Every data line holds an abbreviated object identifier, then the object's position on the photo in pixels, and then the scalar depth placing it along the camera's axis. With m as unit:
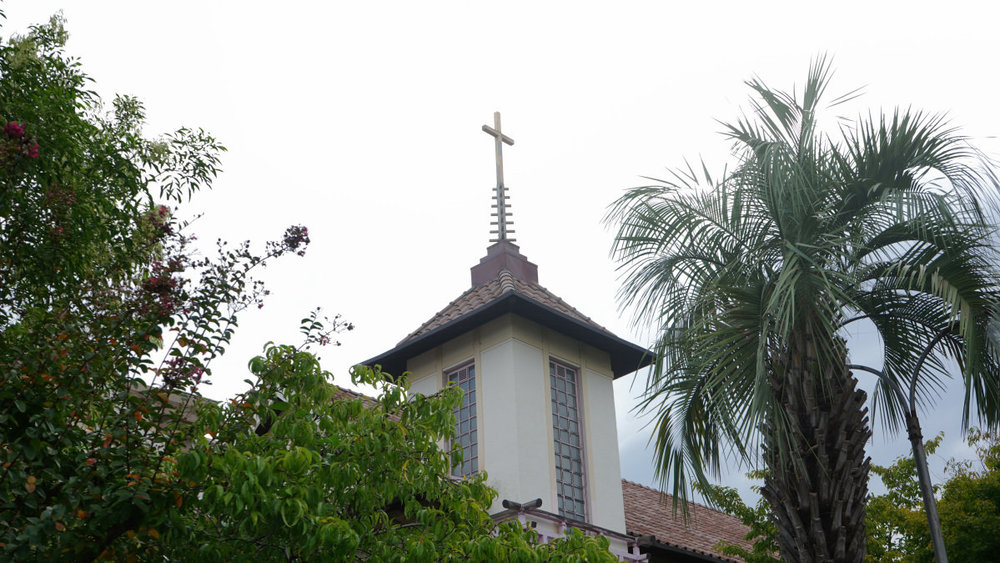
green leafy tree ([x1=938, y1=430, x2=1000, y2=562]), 15.31
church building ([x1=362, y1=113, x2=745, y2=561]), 15.87
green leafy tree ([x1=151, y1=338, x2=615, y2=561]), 7.50
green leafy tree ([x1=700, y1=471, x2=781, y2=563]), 16.59
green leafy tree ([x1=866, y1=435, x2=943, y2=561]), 16.94
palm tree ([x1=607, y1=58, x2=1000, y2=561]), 10.04
